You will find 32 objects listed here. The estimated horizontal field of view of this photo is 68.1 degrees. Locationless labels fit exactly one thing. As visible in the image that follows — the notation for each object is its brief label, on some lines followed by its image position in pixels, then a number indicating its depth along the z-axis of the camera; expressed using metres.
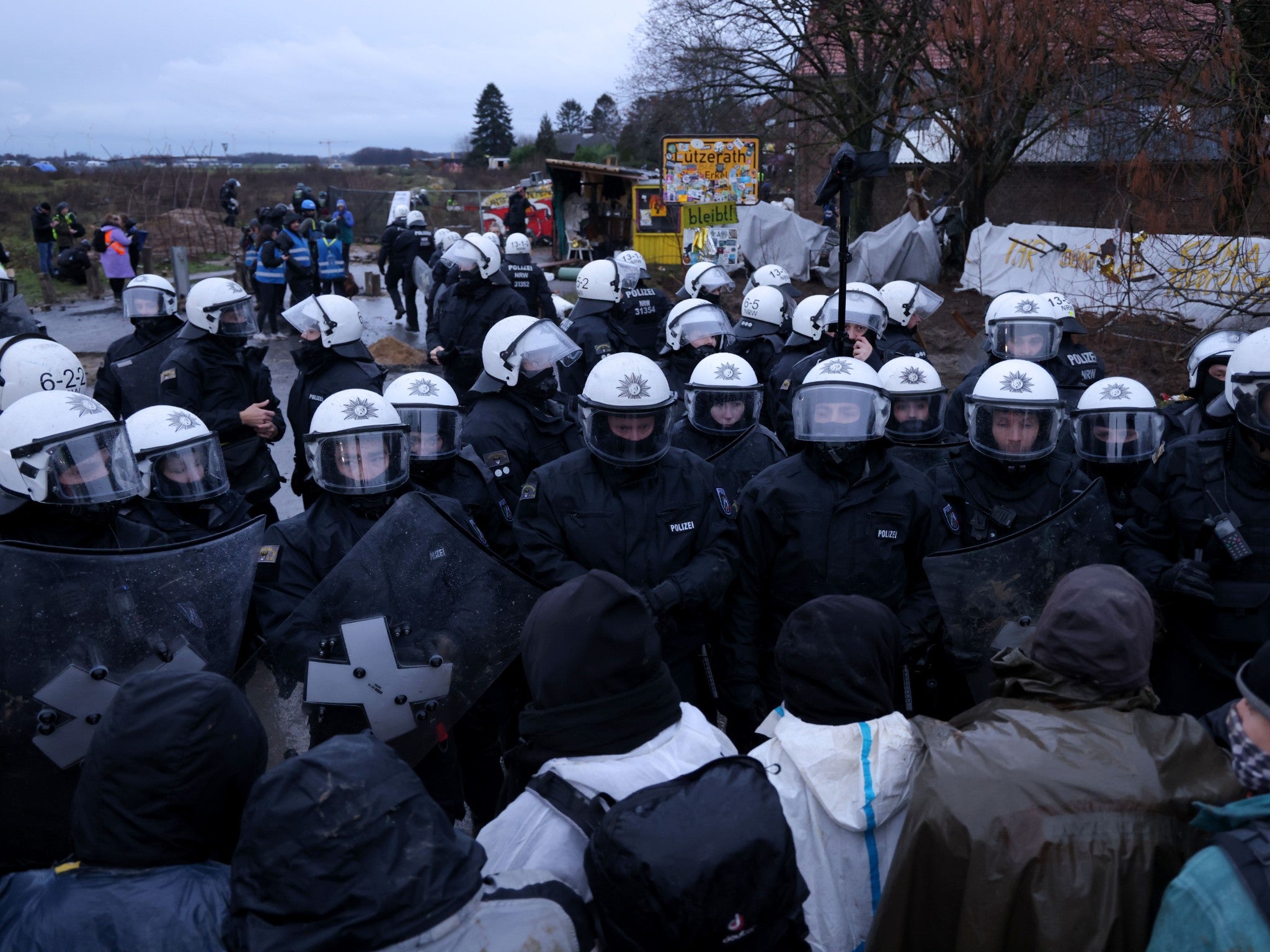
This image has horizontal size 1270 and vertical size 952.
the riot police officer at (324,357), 6.07
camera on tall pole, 5.25
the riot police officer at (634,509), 3.79
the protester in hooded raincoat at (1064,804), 2.06
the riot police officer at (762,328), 7.77
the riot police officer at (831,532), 3.77
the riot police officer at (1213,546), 3.42
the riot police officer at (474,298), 8.73
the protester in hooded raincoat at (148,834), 1.85
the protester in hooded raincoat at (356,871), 1.69
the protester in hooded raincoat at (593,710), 2.16
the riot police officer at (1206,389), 4.95
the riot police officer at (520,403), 5.06
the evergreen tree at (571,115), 86.00
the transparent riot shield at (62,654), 2.78
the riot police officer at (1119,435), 4.54
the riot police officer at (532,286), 10.53
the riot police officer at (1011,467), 4.00
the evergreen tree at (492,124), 76.56
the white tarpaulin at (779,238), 20.58
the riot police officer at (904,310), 7.49
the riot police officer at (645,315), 8.46
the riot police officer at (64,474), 3.37
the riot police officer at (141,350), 6.30
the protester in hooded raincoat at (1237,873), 1.64
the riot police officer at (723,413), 5.10
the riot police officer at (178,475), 4.18
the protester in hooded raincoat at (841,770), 2.37
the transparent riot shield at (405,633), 3.19
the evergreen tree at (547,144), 56.50
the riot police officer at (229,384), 5.75
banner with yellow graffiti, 7.08
